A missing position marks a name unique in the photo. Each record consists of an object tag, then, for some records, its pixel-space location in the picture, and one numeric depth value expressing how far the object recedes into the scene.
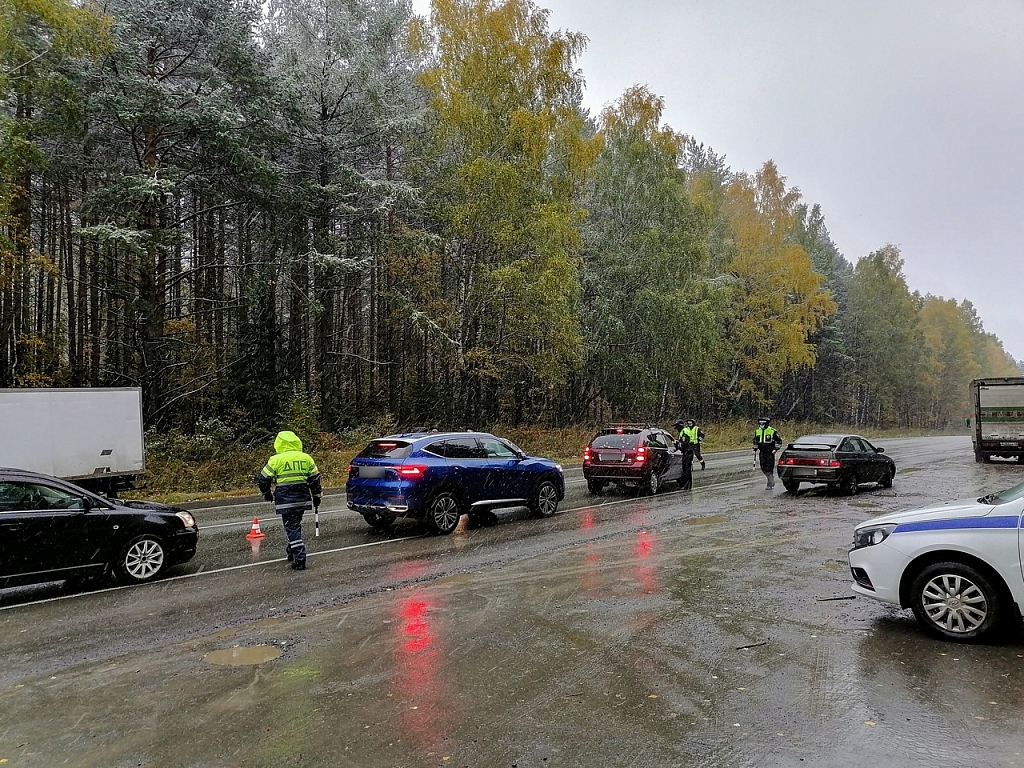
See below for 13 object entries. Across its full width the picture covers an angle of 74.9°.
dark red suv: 16.11
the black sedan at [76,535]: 7.39
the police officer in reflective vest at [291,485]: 8.77
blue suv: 10.62
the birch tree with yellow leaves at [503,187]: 24.64
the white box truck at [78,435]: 13.59
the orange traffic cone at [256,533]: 10.88
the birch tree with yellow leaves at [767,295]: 41.94
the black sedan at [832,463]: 15.88
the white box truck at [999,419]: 24.88
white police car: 5.51
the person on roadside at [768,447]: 17.25
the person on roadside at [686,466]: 17.55
